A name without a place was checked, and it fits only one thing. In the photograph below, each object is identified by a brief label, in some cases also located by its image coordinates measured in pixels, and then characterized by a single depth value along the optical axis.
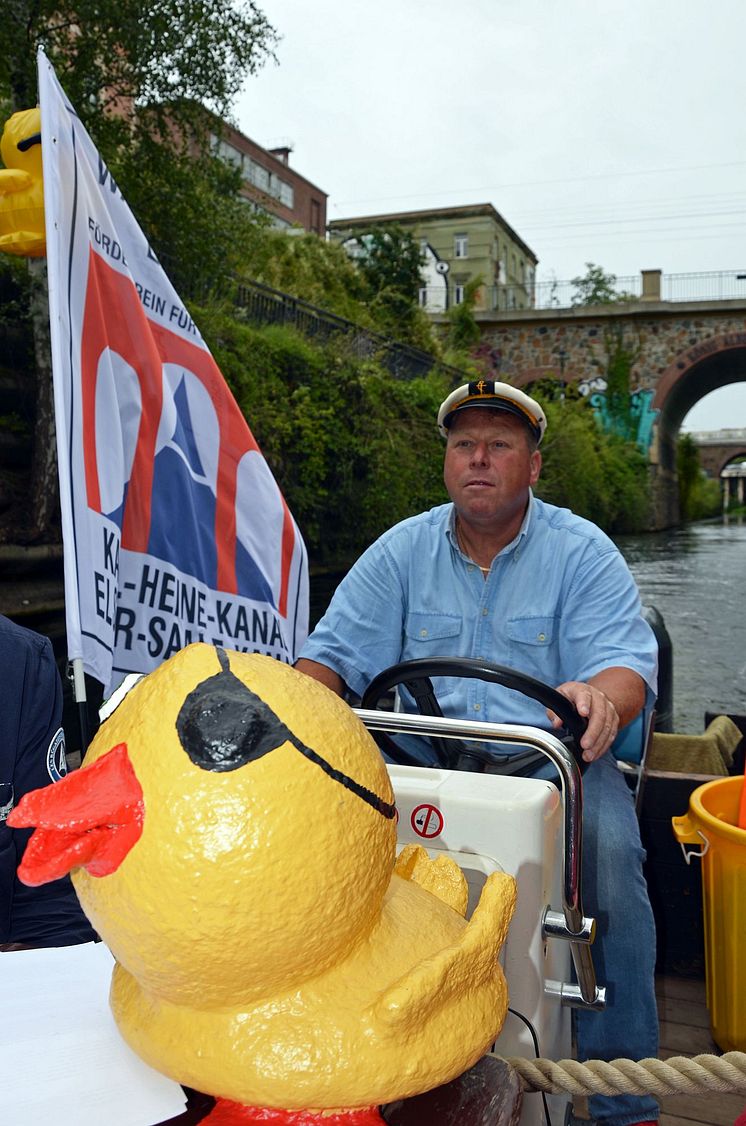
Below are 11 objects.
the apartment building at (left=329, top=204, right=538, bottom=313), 44.84
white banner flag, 2.22
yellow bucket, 2.11
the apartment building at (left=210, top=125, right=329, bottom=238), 35.09
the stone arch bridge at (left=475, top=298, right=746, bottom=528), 25.11
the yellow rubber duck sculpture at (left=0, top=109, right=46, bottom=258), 2.53
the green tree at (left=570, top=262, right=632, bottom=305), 27.39
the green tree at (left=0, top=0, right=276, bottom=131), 5.56
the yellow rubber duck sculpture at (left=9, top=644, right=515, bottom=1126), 0.67
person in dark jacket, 1.55
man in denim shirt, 1.93
